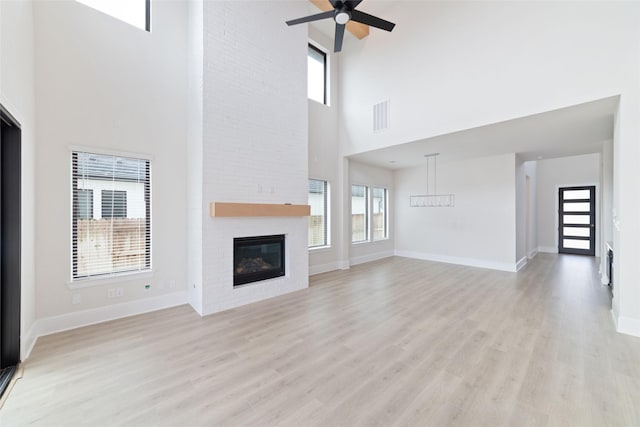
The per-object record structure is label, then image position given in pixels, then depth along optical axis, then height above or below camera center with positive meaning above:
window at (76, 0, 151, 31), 3.46 +2.81
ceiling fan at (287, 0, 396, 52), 3.01 +2.40
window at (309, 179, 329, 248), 6.09 -0.05
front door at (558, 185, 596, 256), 8.52 -0.28
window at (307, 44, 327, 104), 6.15 +3.33
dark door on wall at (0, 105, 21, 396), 2.35 -0.29
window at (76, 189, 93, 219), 3.29 +0.10
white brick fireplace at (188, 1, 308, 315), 3.71 +1.21
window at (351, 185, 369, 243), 7.22 -0.06
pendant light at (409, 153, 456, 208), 6.56 +0.35
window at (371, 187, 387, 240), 7.88 -0.04
